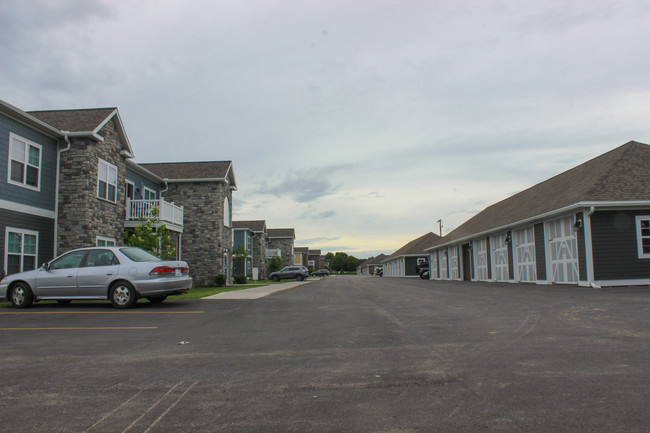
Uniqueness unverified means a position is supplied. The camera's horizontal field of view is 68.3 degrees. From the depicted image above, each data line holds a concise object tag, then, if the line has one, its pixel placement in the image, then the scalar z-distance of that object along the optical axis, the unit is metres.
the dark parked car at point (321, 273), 91.03
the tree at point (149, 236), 19.66
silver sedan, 11.93
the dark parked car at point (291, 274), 49.20
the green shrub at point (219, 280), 28.86
